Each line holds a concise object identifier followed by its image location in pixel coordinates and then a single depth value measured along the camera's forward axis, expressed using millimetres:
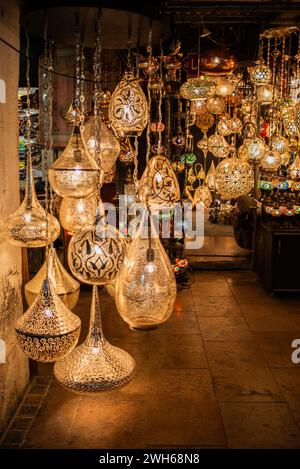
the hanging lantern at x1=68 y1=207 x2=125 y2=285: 1889
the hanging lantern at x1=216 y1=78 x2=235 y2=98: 4832
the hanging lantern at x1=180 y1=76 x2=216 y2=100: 3848
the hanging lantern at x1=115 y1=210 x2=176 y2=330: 1906
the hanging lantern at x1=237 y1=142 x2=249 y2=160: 4852
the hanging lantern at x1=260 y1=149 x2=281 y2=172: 4746
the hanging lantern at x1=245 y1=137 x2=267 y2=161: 4746
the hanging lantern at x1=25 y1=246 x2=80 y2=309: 2373
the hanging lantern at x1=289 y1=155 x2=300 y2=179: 5461
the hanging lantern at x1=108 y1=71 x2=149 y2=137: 2350
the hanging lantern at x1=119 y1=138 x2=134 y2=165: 4379
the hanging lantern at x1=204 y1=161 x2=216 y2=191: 5473
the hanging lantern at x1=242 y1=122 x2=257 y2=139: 4699
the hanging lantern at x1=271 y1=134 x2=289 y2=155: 5021
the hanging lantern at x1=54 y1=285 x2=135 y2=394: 2088
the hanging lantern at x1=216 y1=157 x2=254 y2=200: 4121
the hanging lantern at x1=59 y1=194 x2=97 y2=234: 2400
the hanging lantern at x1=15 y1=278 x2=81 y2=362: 1949
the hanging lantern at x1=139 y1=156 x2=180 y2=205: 2102
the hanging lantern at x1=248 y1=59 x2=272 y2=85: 4289
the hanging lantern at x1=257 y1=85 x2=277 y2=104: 4859
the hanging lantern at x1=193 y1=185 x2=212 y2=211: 5480
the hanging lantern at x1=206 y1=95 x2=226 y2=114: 5191
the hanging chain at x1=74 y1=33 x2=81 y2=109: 2046
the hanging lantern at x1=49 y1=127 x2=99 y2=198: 1952
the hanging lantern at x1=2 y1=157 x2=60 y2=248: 2221
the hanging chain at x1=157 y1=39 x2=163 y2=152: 1986
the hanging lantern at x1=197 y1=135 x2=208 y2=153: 6574
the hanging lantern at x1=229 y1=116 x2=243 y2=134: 5590
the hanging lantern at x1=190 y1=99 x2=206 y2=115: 5582
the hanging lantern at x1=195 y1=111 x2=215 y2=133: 7730
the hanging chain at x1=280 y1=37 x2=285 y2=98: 5401
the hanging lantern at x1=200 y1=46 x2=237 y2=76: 4070
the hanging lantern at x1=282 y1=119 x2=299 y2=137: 5344
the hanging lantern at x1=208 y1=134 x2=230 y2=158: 5359
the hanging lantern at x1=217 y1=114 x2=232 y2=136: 5476
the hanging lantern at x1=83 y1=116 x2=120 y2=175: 2457
